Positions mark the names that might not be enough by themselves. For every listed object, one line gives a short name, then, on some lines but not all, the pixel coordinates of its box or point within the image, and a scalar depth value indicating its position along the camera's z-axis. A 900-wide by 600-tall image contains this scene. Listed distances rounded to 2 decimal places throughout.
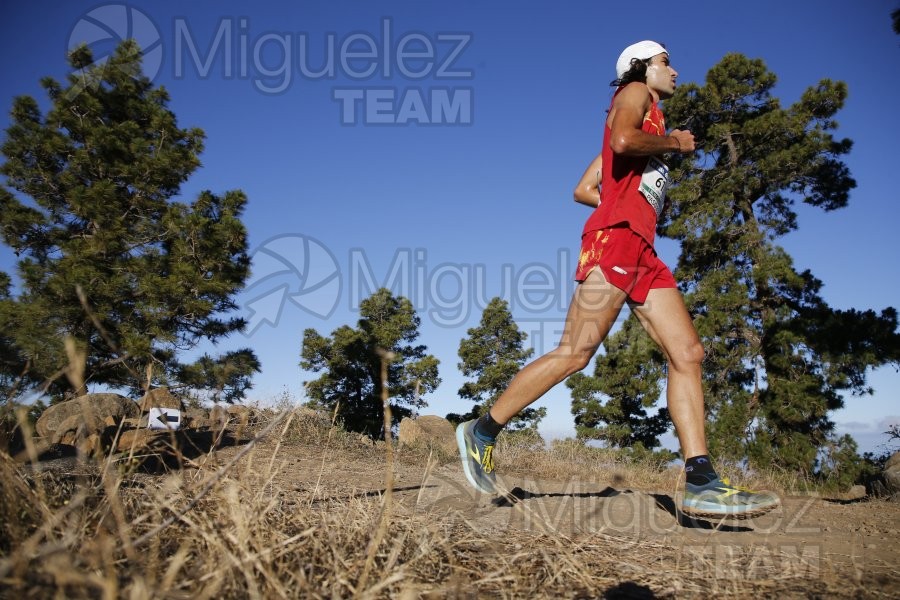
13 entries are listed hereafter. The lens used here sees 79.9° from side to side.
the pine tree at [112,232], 13.23
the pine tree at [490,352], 24.48
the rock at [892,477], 7.04
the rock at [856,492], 9.41
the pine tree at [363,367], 24.03
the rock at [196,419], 9.53
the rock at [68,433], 4.87
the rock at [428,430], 9.26
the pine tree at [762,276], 10.23
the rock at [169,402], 10.81
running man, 2.69
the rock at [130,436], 5.04
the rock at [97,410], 9.94
